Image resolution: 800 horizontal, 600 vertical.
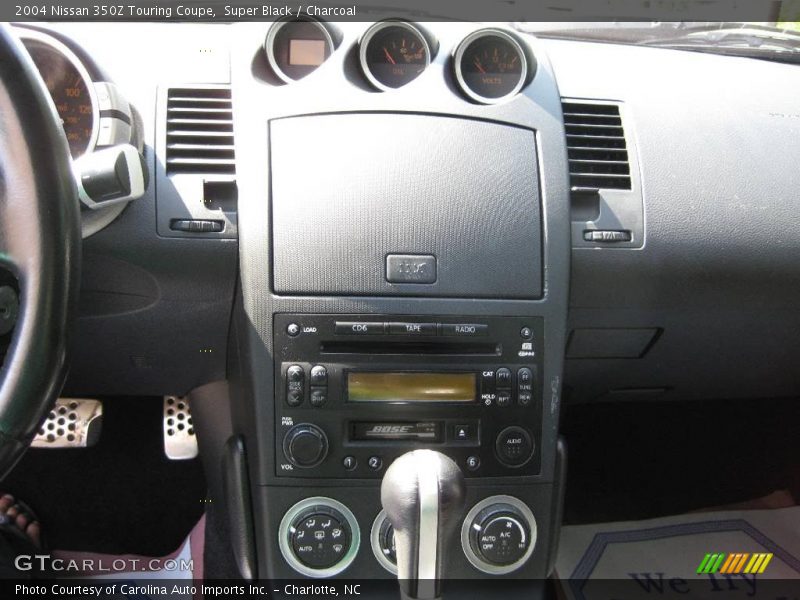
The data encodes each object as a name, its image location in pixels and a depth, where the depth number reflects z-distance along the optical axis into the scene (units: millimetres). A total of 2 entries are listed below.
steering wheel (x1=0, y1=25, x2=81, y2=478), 905
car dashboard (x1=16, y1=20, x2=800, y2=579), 1276
